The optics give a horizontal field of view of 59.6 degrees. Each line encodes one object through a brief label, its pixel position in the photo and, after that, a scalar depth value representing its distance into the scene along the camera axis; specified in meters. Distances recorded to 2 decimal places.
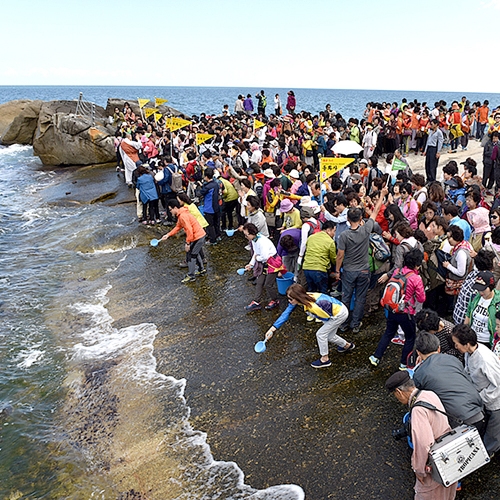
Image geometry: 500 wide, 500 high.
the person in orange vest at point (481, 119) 18.86
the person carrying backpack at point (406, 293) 5.73
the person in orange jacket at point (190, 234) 9.88
